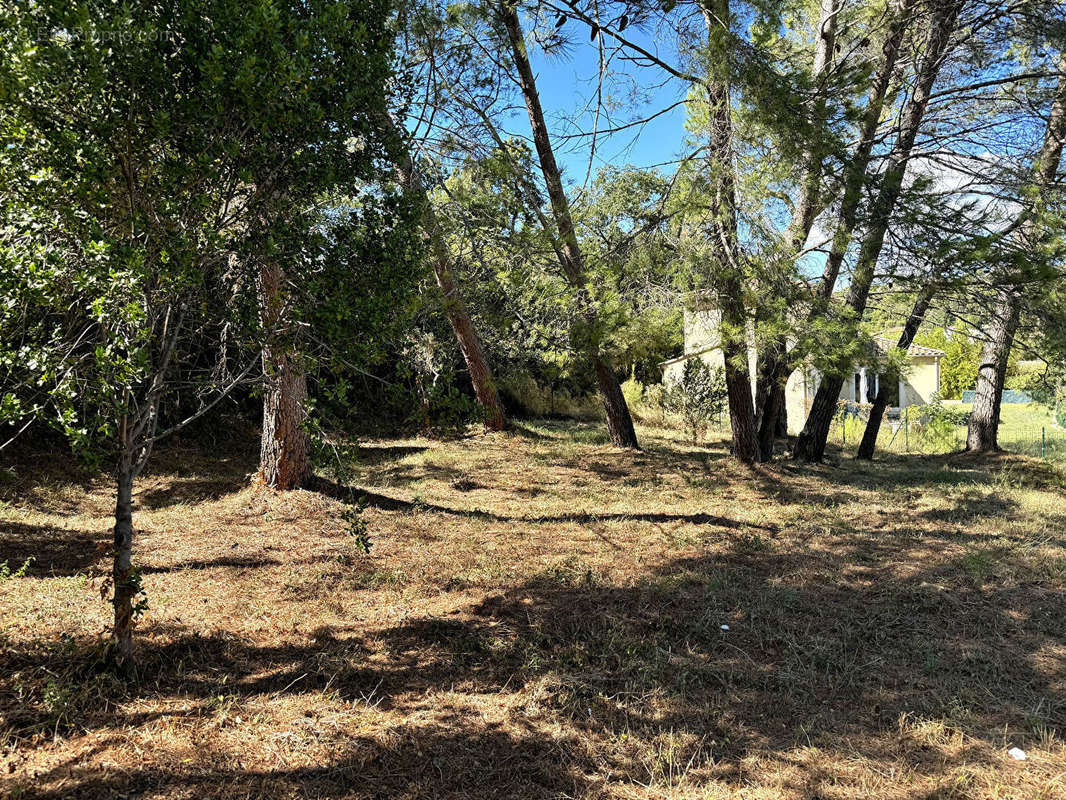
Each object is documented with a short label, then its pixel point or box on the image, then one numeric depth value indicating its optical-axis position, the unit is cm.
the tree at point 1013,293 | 714
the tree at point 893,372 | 737
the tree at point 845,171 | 700
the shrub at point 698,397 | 1391
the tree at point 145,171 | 272
